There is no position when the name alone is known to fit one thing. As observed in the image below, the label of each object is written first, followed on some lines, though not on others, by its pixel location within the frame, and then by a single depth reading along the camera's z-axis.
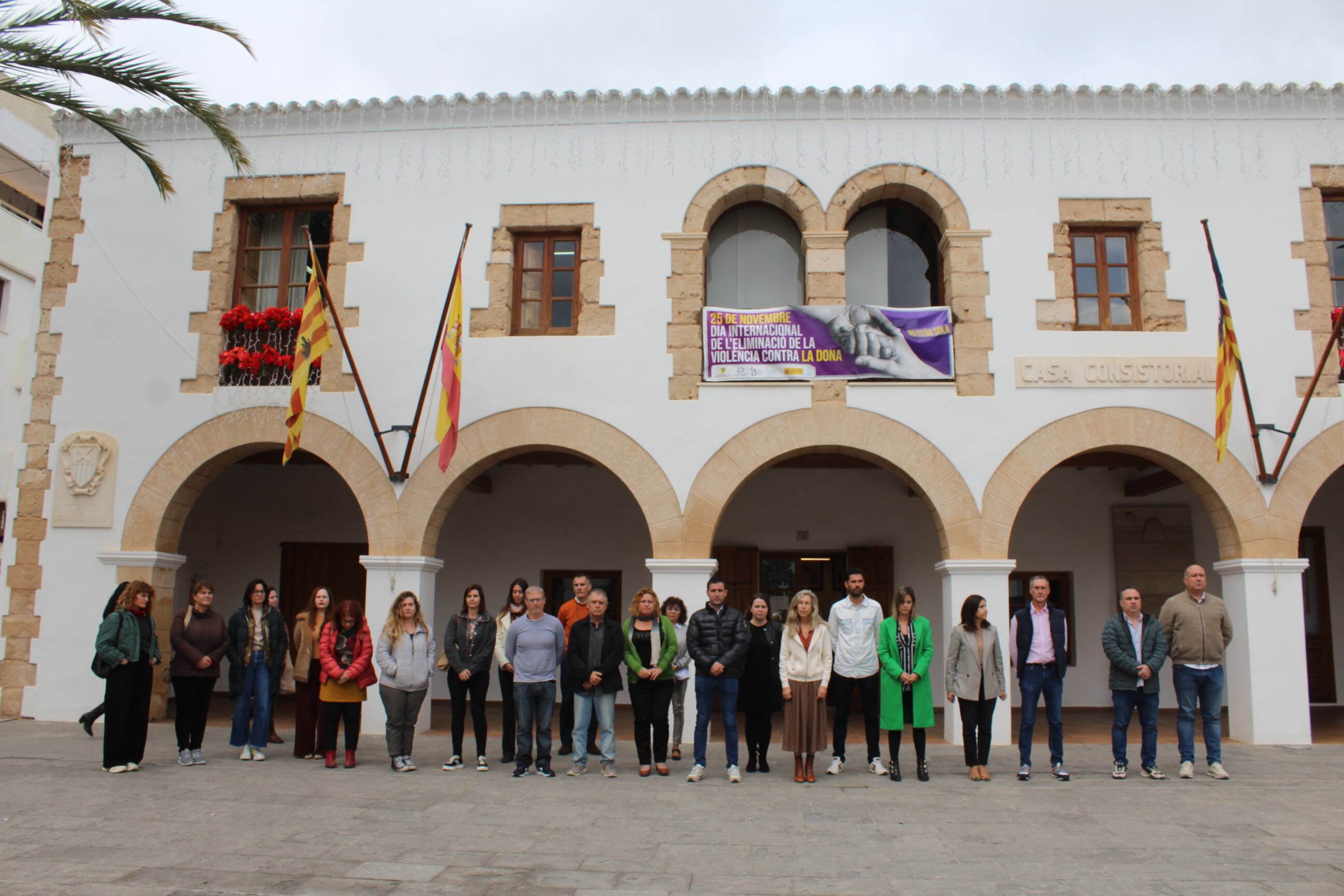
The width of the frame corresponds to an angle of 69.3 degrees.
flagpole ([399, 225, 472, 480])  9.30
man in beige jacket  7.72
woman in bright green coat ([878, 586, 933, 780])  7.48
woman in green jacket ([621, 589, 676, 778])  7.69
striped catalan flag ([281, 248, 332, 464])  9.02
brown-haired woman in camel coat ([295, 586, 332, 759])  8.36
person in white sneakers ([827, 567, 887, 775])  7.73
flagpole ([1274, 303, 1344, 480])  8.94
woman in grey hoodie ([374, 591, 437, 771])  7.84
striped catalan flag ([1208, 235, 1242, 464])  8.95
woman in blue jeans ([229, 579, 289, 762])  8.18
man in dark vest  7.58
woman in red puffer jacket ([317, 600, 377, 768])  7.92
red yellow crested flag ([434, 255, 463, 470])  8.95
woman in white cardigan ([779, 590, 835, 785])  7.42
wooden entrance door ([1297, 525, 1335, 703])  12.20
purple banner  9.72
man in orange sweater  8.27
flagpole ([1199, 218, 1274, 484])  9.12
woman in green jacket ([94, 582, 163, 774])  7.45
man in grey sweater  7.68
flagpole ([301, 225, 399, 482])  9.12
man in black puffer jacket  7.55
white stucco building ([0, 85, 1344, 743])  9.53
